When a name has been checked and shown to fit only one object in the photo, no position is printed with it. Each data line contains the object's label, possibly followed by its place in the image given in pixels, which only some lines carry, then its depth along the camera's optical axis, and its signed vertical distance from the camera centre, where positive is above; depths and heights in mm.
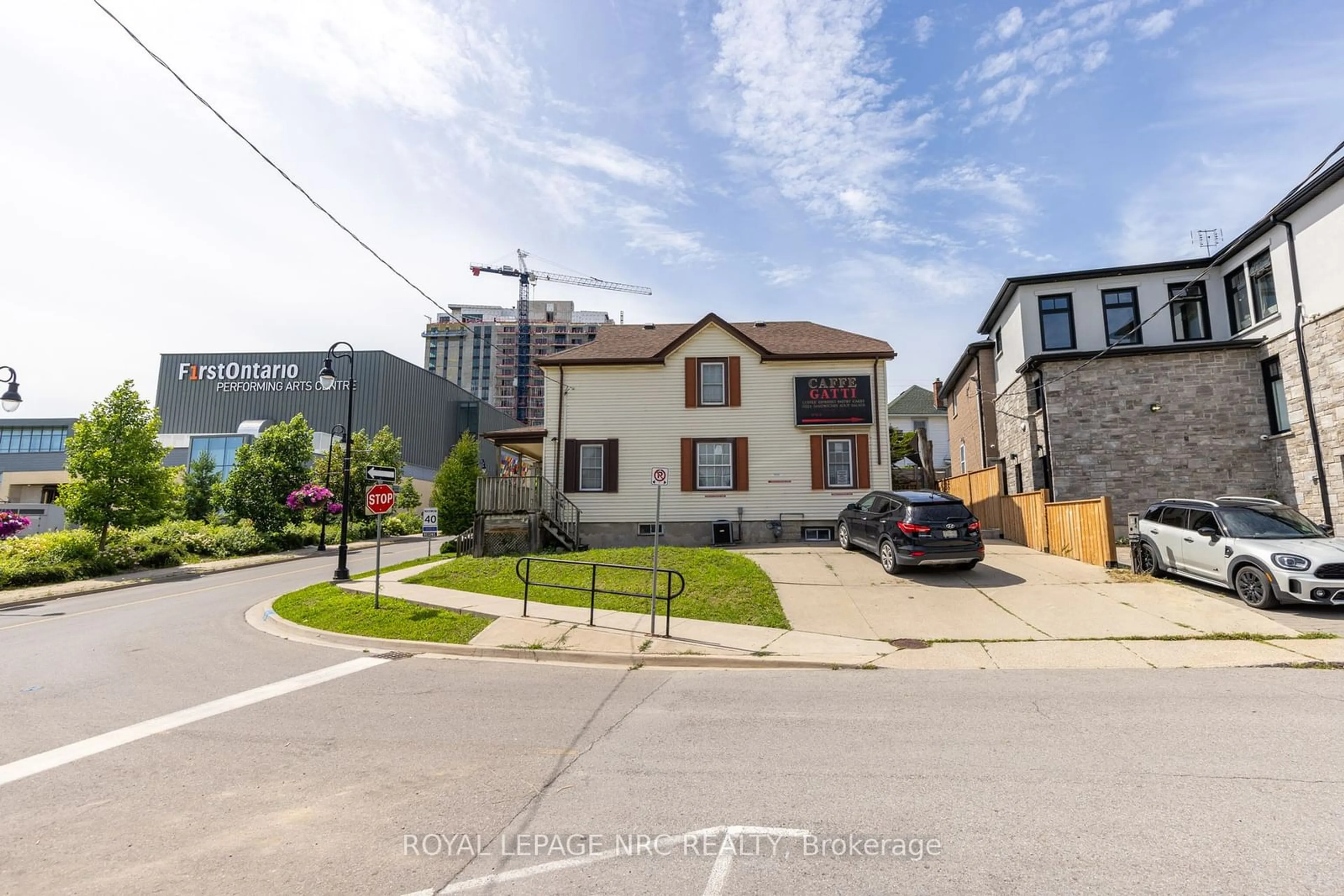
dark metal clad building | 61719 +11223
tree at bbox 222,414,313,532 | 29859 +1122
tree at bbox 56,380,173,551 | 21703 +1235
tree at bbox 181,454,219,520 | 36406 +732
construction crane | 137125 +33643
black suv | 12797 -667
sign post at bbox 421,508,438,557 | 20125 -676
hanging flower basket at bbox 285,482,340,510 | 29969 +189
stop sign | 11797 +45
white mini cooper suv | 9578 -829
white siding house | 20062 +2246
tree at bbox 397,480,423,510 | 50219 +312
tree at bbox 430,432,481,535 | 37938 +672
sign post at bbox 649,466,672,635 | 9219 -1092
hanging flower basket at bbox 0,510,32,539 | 18703 -684
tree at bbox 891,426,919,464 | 39531 +3601
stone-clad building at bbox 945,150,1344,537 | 15898 +3836
